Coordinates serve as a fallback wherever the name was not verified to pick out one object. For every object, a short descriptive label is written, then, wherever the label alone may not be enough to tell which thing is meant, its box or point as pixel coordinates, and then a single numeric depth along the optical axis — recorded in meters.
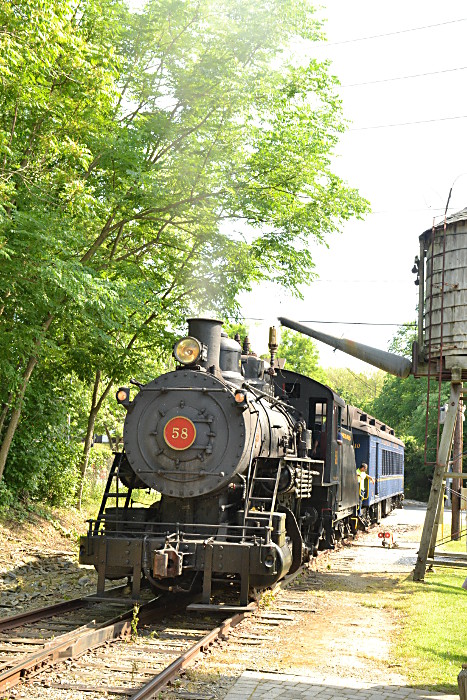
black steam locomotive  8.59
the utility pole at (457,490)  19.02
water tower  12.83
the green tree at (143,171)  10.65
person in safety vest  18.57
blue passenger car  20.38
